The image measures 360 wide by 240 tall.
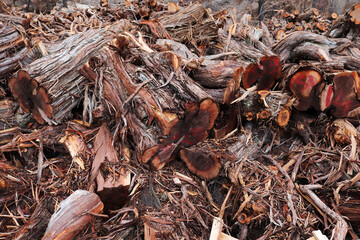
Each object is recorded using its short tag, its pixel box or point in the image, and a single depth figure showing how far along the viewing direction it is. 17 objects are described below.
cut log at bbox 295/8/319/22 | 6.09
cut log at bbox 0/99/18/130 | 2.44
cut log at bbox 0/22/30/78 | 2.57
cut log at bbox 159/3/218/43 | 3.45
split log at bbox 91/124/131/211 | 1.91
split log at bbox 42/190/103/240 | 1.54
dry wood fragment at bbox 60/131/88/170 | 2.15
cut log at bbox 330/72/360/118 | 2.28
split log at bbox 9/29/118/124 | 2.35
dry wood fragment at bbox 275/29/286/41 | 5.13
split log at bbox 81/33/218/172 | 2.14
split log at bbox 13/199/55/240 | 1.67
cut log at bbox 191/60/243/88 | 2.66
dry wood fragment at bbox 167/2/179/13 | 4.00
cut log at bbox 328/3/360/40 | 3.57
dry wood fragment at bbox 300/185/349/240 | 1.76
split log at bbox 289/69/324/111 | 2.30
